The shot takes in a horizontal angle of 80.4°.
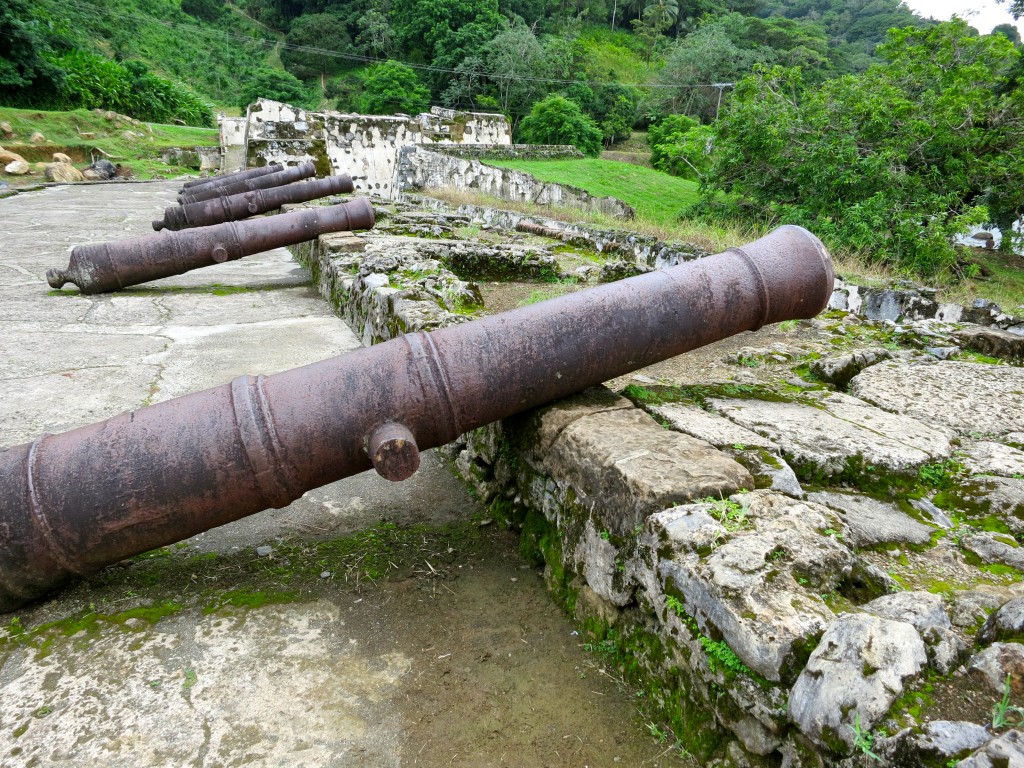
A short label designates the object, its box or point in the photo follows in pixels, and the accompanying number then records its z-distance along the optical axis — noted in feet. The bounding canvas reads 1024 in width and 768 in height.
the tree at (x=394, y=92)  136.46
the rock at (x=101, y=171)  64.80
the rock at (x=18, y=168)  56.13
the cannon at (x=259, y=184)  33.42
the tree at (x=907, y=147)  34.17
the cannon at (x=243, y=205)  27.12
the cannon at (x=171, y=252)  19.90
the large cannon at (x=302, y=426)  6.09
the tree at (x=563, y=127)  117.19
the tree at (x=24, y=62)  72.13
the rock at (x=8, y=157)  57.00
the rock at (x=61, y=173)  58.34
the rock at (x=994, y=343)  11.96
